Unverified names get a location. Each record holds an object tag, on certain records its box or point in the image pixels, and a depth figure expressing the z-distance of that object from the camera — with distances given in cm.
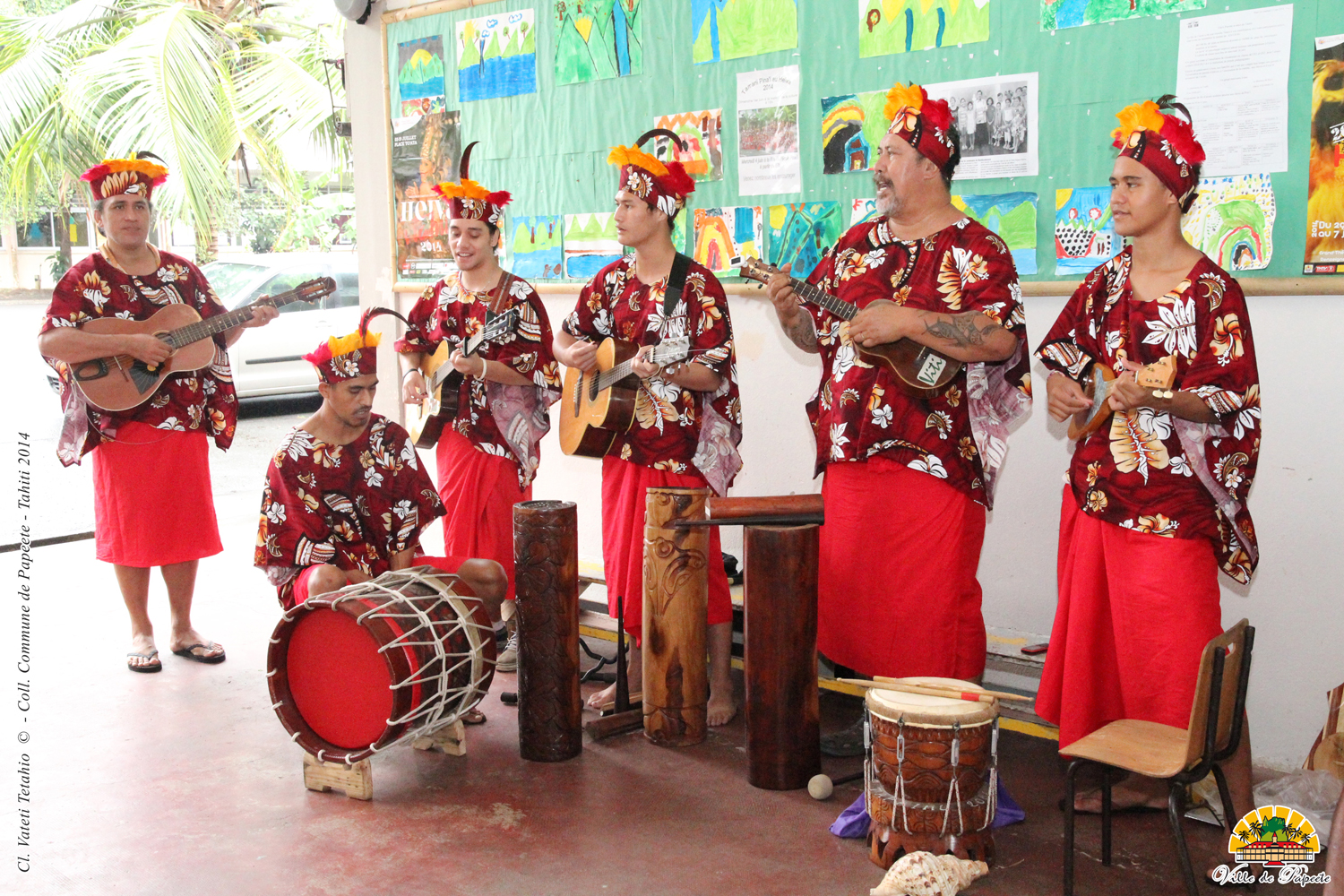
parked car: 1277
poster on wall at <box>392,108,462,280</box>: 629
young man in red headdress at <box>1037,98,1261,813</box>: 321
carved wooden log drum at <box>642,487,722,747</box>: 402
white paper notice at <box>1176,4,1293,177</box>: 375
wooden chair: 285
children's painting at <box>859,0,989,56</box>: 434
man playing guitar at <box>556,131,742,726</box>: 423
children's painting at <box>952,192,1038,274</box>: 431
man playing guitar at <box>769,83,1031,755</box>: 368
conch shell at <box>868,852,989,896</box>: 298
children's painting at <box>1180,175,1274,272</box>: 382
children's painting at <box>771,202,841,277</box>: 485
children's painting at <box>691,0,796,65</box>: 486
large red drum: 355
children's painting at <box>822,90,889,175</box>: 465
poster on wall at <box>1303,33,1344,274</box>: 365
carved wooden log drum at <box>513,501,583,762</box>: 396
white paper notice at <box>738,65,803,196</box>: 491
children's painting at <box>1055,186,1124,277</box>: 414
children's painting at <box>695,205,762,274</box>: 509
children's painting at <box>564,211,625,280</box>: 566
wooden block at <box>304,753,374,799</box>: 371
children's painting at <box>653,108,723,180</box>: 516
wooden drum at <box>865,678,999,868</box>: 309
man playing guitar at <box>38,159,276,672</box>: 478
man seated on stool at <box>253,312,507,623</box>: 391
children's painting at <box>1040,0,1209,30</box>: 392
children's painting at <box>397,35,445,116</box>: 626
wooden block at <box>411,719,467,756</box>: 405
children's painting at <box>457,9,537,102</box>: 588
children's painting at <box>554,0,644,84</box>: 540
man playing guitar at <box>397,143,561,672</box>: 472
